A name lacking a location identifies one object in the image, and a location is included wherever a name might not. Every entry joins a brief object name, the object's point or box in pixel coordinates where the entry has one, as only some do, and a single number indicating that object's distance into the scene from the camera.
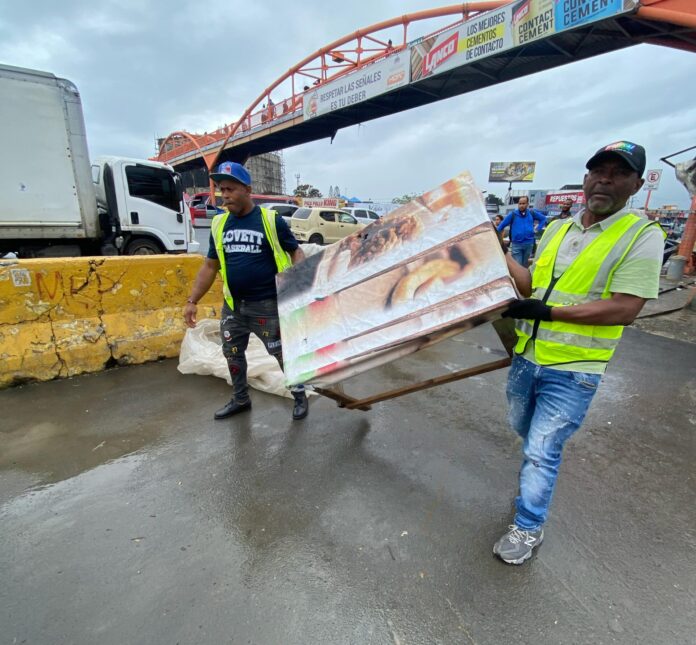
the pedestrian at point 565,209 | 7.95
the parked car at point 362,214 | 19.56
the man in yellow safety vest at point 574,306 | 1.40
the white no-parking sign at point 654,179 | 11.43
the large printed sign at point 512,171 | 54.64
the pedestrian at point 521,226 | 7.11
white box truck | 5.61
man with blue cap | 2.58
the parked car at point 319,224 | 14.97
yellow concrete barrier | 3.29
